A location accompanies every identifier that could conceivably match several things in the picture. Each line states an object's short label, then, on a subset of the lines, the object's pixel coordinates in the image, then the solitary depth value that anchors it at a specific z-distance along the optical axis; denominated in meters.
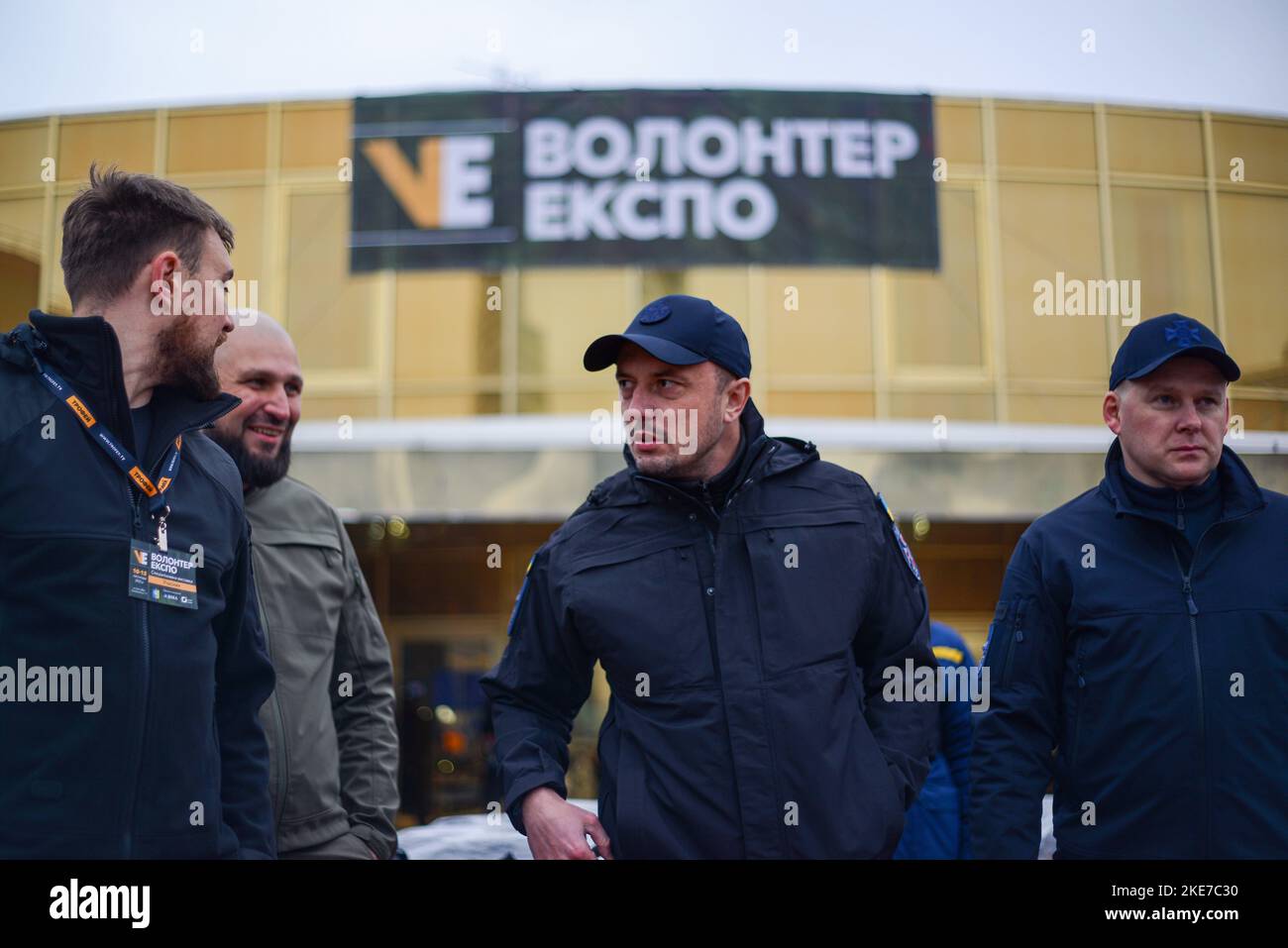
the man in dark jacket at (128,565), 2.07
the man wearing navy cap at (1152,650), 2.59
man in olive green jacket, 3.09
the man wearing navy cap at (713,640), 2.43
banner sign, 9.83
